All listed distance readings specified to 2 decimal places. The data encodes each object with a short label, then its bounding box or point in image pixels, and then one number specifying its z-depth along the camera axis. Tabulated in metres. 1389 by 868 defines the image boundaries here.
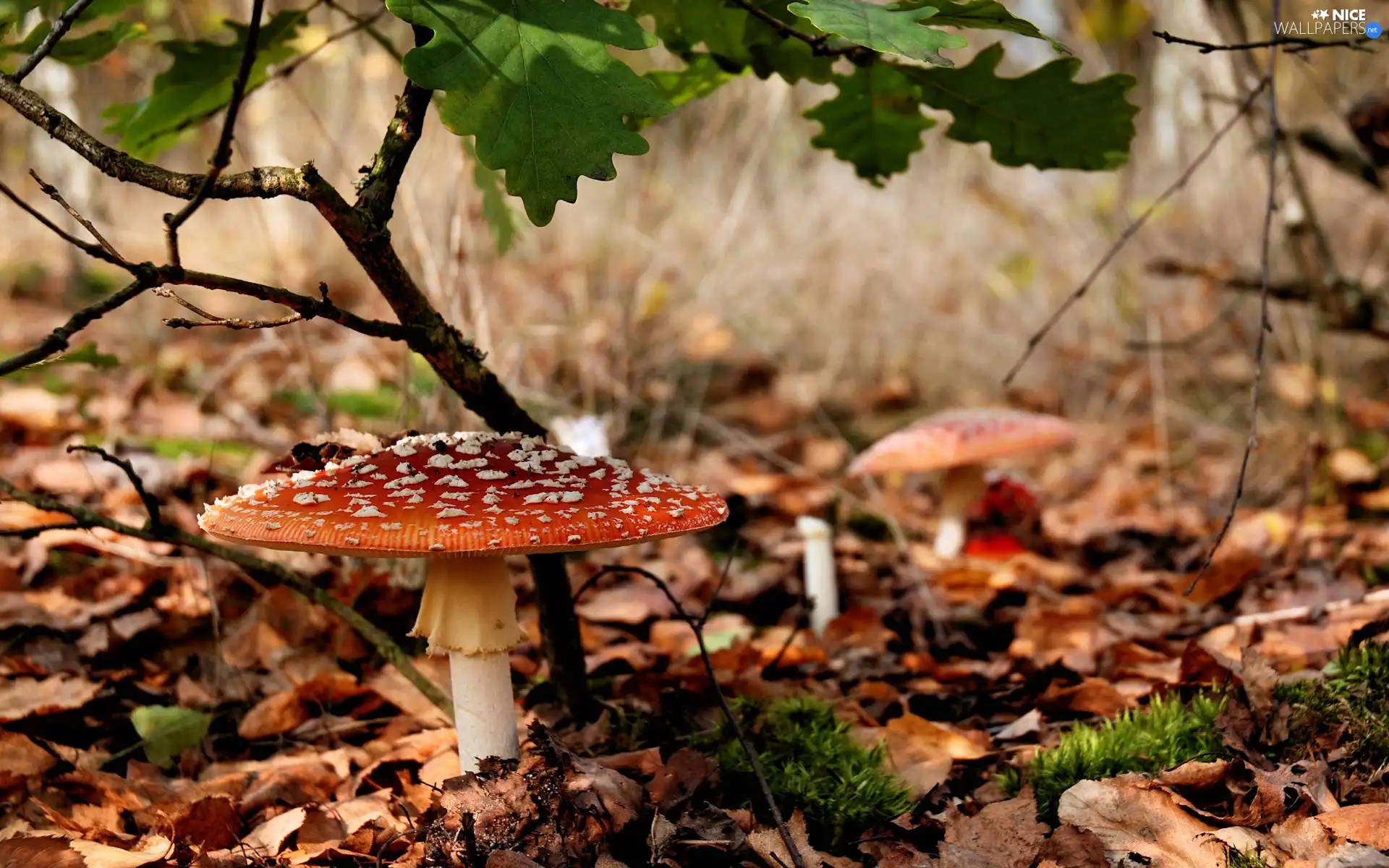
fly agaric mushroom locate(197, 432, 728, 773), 0.46
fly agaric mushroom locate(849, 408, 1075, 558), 0.75
